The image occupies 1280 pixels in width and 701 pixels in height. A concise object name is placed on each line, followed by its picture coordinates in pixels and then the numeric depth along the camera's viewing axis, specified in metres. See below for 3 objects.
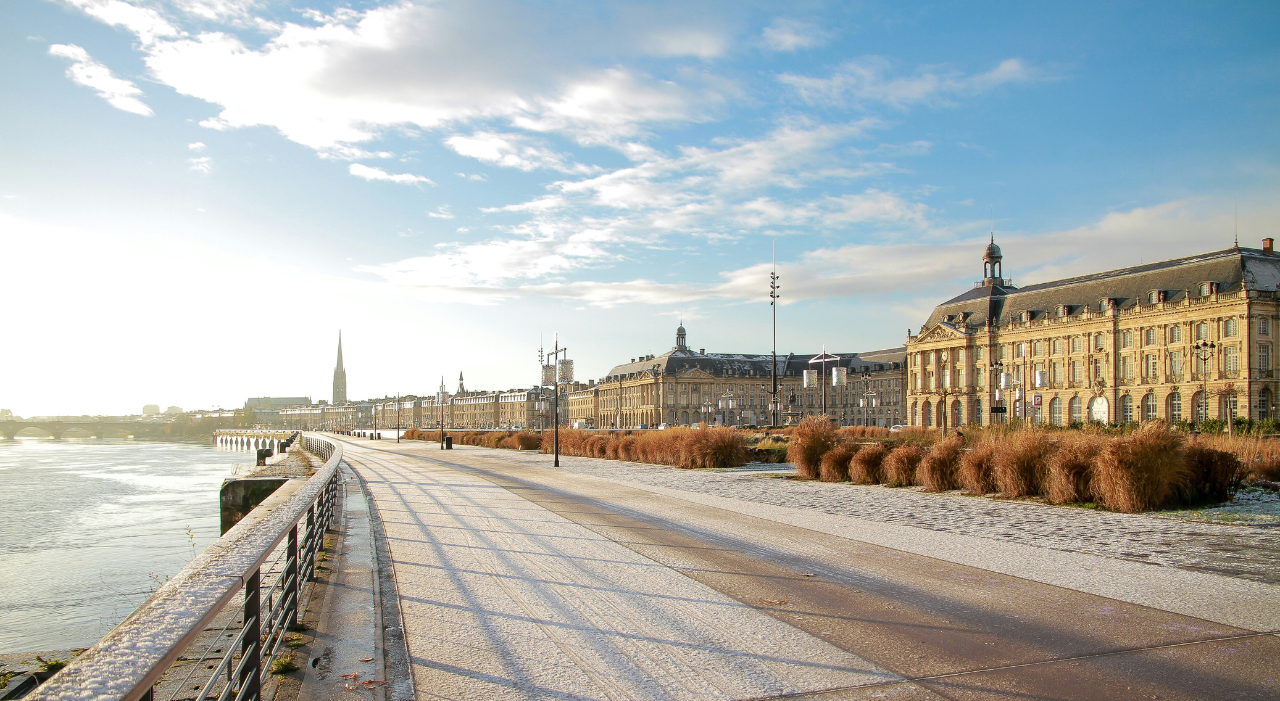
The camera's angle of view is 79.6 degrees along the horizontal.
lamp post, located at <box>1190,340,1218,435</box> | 66.19
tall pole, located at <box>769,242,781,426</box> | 44.91
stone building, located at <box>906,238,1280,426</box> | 65.06
